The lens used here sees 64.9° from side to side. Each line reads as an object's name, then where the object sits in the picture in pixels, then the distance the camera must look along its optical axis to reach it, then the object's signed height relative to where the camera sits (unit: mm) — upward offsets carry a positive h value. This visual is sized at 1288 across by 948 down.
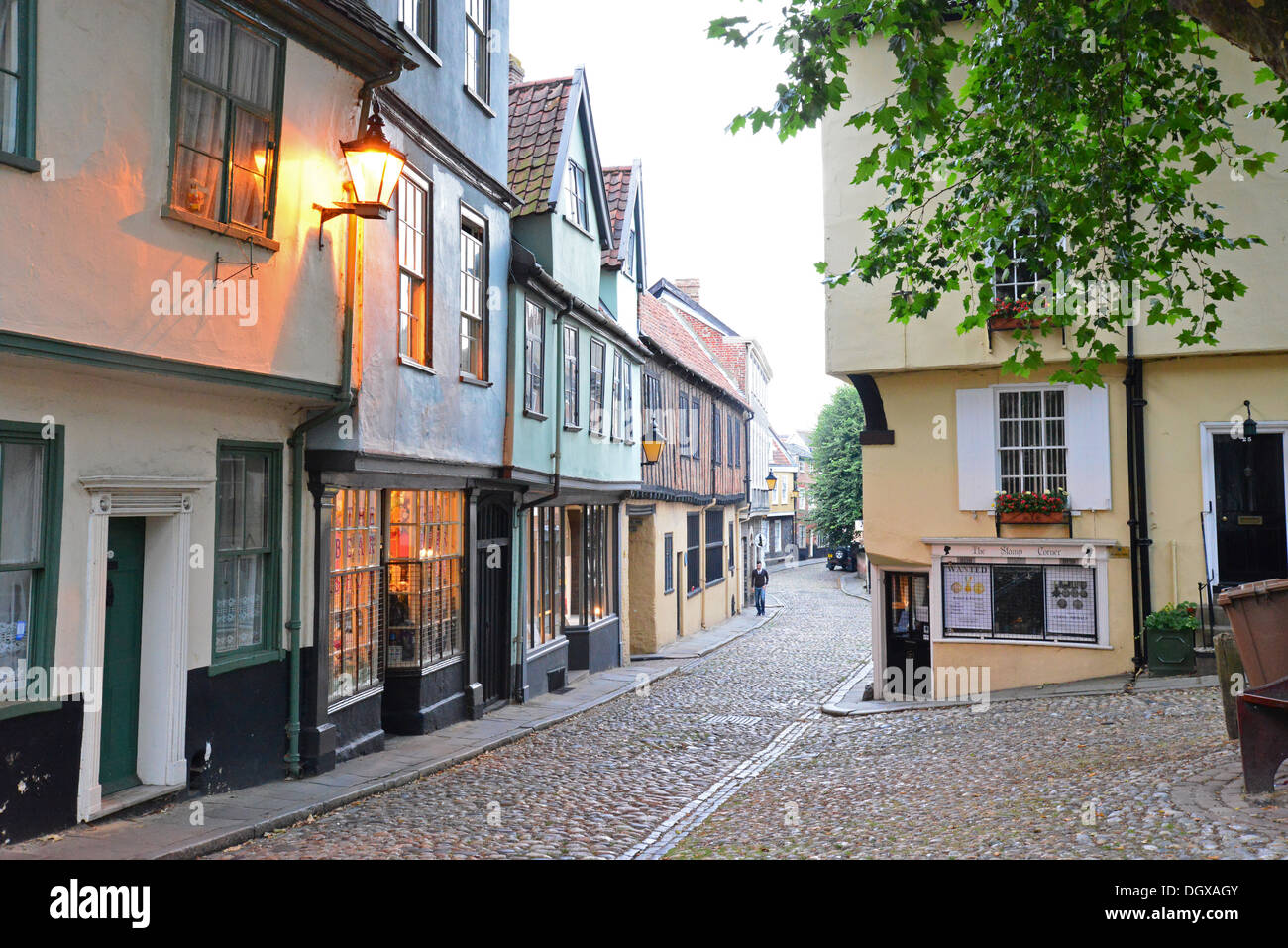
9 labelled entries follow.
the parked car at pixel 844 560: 57219 -1004
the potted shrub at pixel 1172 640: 14203 -1374
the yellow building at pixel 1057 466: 14805 +1178
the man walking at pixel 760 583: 34938 -1413
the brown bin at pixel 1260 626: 7469 -623
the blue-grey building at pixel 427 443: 10305 +1107
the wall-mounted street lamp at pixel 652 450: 22797 +2090
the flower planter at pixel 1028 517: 15297 +381
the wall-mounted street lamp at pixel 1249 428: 14758 +1663
